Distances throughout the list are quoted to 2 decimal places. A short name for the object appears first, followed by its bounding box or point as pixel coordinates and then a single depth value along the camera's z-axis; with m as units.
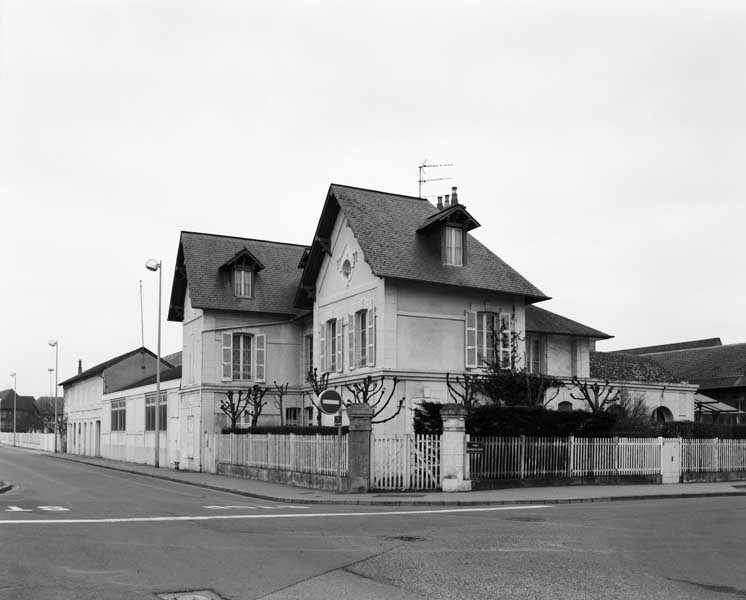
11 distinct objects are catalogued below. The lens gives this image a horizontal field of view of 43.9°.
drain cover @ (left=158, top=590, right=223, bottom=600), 8.68
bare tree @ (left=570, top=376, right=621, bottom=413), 33.70
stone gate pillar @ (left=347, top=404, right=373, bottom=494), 23.97
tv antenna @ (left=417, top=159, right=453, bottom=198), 40.72
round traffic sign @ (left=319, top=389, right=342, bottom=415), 22.86
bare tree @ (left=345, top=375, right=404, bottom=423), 30.58
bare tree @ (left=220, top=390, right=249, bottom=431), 37.88
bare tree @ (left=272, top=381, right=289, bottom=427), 39.62
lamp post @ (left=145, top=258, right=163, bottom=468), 39.74
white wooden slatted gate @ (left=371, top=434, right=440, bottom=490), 24.27
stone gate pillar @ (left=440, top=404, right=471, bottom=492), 24.05
